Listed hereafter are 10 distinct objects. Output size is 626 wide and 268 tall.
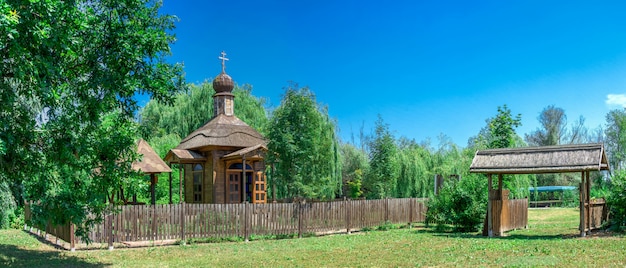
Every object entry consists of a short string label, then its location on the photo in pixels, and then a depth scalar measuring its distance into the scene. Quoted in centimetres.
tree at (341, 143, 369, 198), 3916
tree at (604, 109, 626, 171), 5291
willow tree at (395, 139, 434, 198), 3203
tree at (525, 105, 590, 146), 6594
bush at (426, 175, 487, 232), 2100
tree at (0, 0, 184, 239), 1099
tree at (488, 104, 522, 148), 2616
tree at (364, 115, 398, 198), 2708
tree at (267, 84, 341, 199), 2122
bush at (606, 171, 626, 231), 1891
